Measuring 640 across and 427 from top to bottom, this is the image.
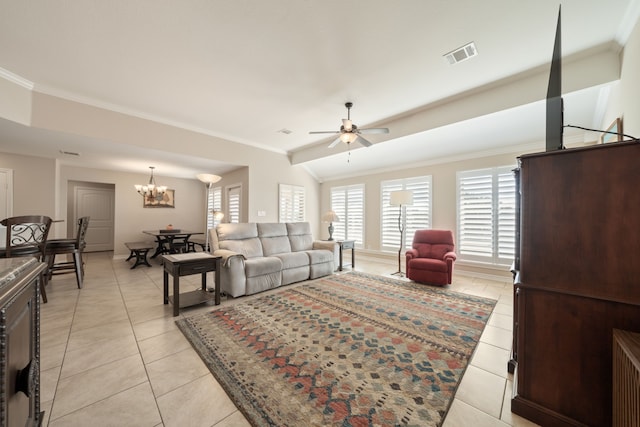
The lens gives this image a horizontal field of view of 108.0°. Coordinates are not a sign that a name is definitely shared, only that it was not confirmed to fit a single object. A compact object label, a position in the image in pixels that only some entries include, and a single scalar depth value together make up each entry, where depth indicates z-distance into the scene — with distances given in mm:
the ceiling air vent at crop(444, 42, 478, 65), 2422
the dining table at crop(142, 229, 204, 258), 5945
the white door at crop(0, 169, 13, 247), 4449
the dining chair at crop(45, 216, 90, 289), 3604
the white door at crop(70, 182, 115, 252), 7301
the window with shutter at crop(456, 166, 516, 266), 4121
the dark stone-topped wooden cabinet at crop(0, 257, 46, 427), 664
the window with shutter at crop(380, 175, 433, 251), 5141
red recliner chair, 3857
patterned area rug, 1436
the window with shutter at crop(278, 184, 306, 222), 6172
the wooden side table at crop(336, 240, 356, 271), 5035
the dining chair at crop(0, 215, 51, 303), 2838
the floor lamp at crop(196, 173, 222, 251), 3784
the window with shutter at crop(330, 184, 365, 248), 6406
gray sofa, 3305
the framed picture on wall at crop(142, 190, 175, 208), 6898
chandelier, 6321
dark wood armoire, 1131
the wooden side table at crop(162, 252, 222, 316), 2740
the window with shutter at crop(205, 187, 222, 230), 6811
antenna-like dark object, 1492
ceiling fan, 3359
